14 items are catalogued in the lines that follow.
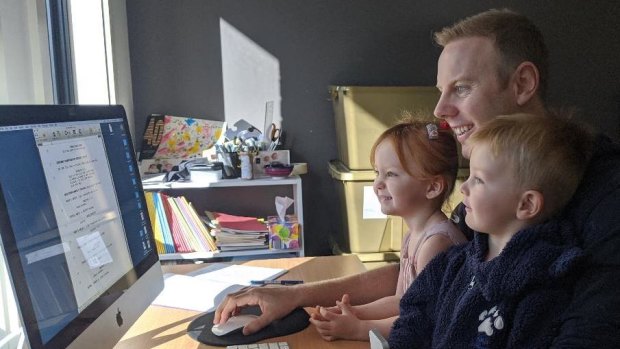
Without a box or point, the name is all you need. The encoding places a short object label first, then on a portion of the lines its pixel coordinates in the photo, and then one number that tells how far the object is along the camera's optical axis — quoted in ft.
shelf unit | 8.16
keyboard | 3.26
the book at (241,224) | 8.37
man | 3.70
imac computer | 2.10
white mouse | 3.47
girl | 4.05
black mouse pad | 3.42
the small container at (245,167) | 8.34
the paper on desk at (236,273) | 4.70
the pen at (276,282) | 4.33
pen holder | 8.45
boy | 2.63
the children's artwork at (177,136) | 9.09
